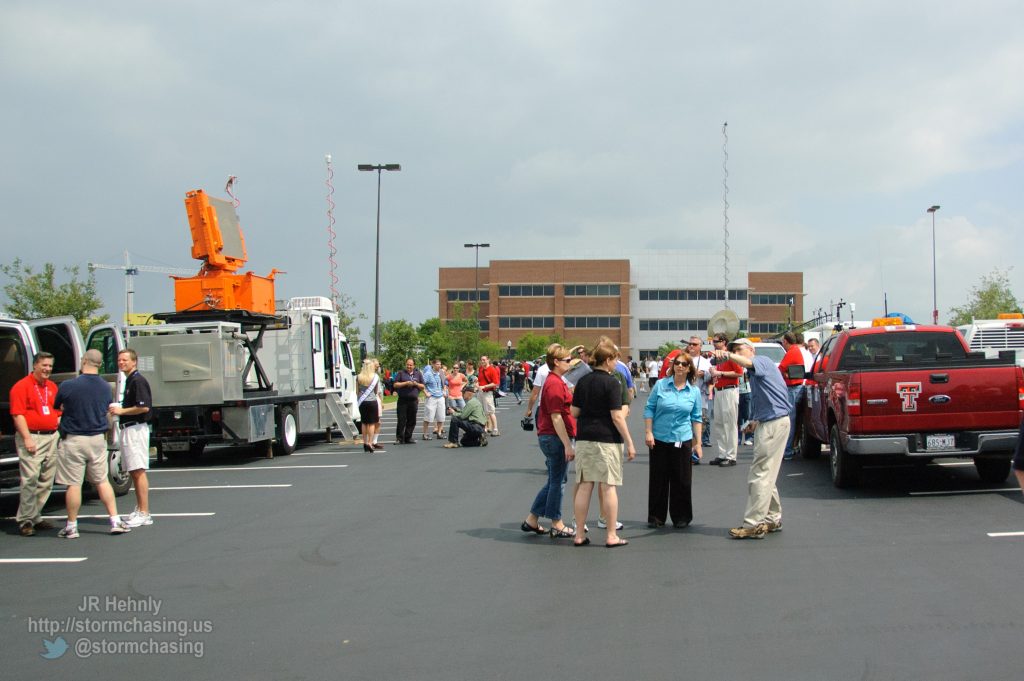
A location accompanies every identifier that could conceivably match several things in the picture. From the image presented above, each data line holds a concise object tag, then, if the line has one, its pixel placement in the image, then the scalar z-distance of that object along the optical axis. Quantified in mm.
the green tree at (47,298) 29812
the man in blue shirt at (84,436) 9242
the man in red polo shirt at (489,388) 20484
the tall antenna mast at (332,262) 33031
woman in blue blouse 8828
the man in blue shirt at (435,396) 20422
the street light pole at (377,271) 35312
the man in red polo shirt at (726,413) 13149
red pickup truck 10023
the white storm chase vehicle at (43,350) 10992
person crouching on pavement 18109
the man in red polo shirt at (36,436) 9273
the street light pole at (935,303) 43381
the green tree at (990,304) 50375
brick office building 91500
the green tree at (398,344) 40562
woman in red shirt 8516
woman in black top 8039
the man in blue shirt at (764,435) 8273
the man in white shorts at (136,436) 9750
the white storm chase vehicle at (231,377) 15680
